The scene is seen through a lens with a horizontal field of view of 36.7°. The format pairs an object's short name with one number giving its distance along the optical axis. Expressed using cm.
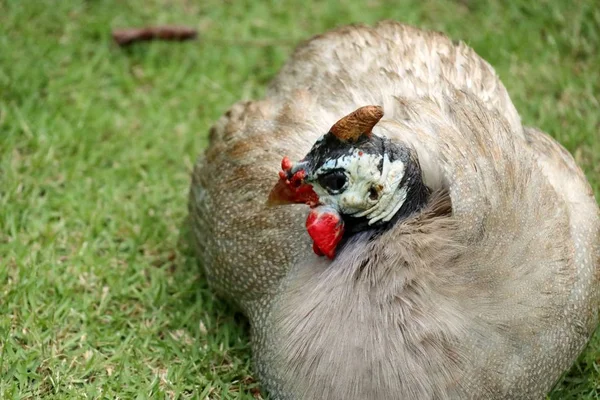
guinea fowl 291
